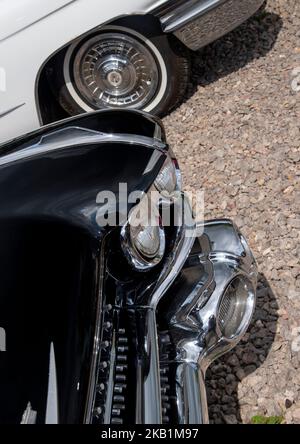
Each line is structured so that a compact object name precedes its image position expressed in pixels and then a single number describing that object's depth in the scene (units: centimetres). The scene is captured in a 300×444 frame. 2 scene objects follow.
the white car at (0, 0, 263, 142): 434
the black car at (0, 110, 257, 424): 275
